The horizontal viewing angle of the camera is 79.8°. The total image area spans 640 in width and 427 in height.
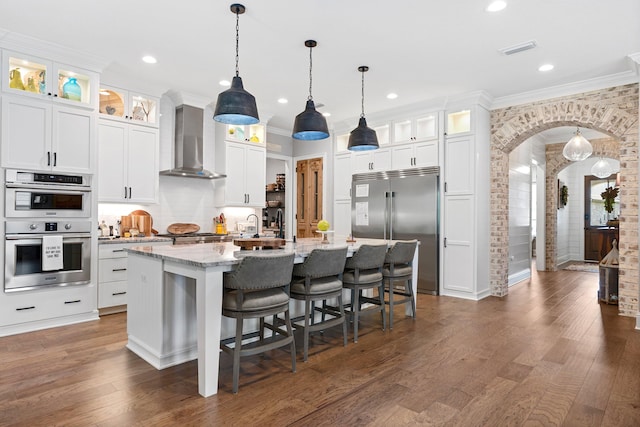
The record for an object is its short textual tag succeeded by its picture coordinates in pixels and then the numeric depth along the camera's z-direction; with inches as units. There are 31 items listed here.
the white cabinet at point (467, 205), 213.9
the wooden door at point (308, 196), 296.5
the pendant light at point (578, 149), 224.7
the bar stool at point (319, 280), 122.0
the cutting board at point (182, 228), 218.5
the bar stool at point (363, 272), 142.7
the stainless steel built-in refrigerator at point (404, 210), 227.0
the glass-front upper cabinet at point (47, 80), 151.5
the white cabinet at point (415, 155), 229.0
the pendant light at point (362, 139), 169.3
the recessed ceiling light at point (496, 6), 121.7
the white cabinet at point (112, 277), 173.6
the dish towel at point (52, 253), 154.3
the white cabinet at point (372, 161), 249.8
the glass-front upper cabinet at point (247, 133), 242.7
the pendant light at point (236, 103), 118.3
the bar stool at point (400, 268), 157.5
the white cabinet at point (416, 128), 230.7
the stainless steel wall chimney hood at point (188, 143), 216.2
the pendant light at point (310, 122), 143.5
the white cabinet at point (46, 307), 147.5
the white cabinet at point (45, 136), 148.8
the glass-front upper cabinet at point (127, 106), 190.2
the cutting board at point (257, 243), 121.9
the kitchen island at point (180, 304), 97.7
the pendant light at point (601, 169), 297.9
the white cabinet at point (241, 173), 237.5
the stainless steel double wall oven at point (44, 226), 148.9
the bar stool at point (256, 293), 100.3
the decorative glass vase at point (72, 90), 164.9
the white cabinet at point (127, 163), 185.8
